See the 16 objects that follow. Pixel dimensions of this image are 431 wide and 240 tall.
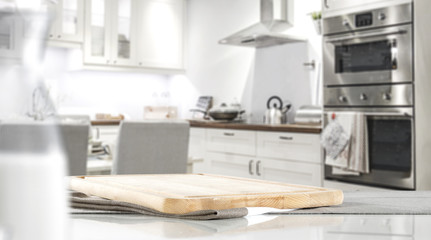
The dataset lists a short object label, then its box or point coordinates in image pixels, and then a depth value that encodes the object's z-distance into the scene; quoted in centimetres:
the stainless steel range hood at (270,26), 437
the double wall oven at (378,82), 304
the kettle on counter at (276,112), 436
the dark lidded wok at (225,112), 471
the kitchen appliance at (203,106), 544
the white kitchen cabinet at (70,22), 495
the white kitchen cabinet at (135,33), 525
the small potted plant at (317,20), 399
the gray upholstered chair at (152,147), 233
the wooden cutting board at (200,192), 61
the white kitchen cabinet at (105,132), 497
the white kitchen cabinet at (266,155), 356
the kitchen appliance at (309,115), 392
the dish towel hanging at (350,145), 323
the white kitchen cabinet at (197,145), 465
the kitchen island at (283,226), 51
